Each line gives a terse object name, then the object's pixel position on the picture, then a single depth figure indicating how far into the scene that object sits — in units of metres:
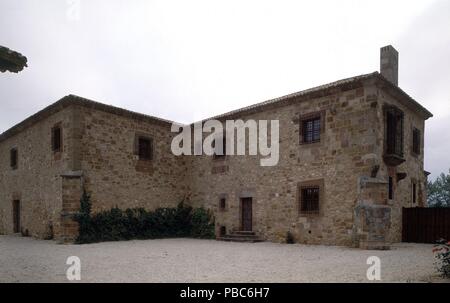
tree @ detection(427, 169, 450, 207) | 36.59
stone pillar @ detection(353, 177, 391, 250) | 10.62
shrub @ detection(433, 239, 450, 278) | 6.04
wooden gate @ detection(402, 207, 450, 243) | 12.27
